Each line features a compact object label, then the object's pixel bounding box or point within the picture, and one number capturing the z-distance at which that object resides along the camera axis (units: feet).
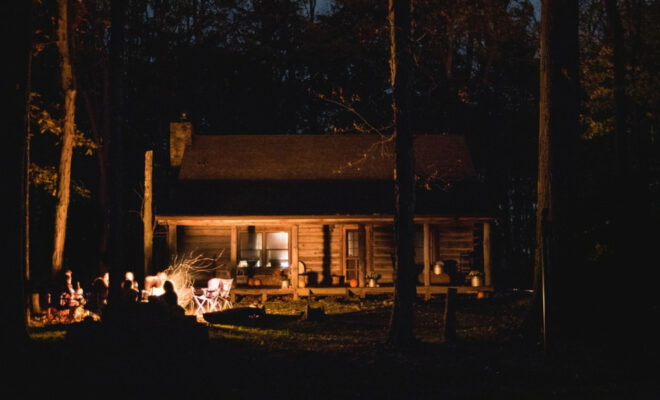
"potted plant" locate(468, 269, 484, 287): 72.84
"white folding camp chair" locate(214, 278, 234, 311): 60.34
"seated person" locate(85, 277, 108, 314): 53.62
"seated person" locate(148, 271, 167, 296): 55.51
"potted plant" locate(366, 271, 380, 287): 73.87
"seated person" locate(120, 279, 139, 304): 47.56
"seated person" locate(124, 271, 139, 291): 54.63
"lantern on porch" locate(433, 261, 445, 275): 75.00
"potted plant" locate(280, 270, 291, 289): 72.90
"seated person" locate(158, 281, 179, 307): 42.78
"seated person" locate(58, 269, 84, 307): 54.34
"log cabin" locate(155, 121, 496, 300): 72.43
